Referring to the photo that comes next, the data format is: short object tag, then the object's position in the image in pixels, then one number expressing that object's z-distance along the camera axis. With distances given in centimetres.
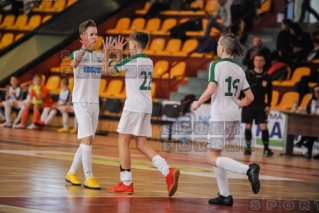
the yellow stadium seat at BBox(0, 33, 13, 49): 2739
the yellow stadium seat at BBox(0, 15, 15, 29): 2850
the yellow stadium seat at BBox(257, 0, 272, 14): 2380
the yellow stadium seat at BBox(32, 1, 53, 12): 2802
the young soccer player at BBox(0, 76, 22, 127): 2314
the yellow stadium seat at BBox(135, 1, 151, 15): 2632
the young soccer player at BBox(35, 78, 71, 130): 2234
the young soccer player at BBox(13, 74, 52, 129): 2263
